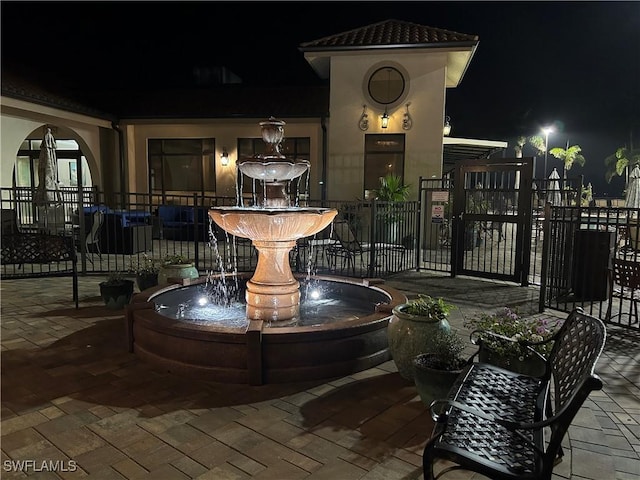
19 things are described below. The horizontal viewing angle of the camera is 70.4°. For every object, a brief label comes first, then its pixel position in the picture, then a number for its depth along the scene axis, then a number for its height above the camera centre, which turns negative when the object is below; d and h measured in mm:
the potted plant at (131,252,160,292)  6762 -1258
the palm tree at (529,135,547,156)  37562 +4280
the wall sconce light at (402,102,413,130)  12984 +2051
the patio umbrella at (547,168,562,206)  10426 -106
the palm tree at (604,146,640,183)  25383 +2037
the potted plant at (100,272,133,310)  6141 -1377
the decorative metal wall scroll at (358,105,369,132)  13242 +2087
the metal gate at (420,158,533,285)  8125 -352
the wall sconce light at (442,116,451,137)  14766 +2222
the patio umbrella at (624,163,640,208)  13719 +103
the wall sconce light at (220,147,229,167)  16562 +1263
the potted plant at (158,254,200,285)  6492 -1139
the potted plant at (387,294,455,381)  3779 -1142
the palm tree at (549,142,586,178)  33594 +3004
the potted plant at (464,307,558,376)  3316 -1122
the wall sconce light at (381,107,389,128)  13039 +2114
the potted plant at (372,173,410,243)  10797 -58
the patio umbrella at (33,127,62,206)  11906 +615
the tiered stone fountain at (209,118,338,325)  4809 -437
